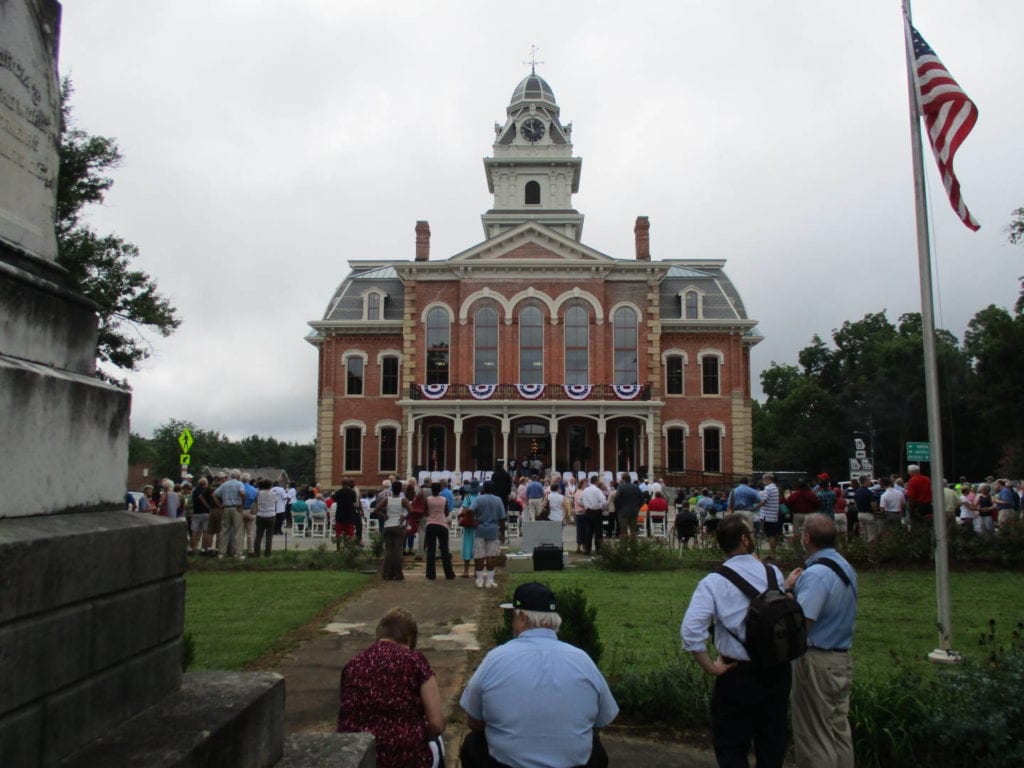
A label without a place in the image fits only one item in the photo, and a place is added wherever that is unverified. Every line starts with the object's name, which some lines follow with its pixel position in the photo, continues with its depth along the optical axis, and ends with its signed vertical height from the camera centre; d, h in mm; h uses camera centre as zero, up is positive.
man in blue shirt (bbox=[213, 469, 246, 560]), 16141 -647
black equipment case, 14445 -1304
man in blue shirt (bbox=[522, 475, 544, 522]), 20670 -362
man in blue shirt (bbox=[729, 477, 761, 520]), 17031 -320
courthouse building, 39844 +5648
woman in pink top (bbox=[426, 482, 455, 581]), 14086 -845
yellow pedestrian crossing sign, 18844 +934
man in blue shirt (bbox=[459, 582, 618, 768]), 3547 -965
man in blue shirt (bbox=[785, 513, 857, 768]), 4836 -1088
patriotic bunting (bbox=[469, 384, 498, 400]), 39406 +4311
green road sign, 20922 +860
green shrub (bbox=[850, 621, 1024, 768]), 5109 -1521
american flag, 9000 +4003
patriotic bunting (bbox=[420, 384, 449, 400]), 39625 +4282
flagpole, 8312 +967
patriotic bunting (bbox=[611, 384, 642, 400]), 39312 +4323
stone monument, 2549 -240
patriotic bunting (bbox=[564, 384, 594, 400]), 39312 +4315
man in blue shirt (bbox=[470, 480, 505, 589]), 13164 -837
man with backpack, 4461 -996
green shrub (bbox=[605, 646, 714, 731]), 6484 -1680
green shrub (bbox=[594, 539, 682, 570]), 14969 -1351
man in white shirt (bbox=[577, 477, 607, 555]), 17375 -663
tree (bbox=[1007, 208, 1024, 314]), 29281 +9067
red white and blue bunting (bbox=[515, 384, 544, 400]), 39312 +4308
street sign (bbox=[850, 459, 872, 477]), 19219 +395
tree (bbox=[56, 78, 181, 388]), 24281 +6486
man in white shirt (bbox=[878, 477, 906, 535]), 16719 -424
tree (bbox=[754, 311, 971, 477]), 58406 +6330
